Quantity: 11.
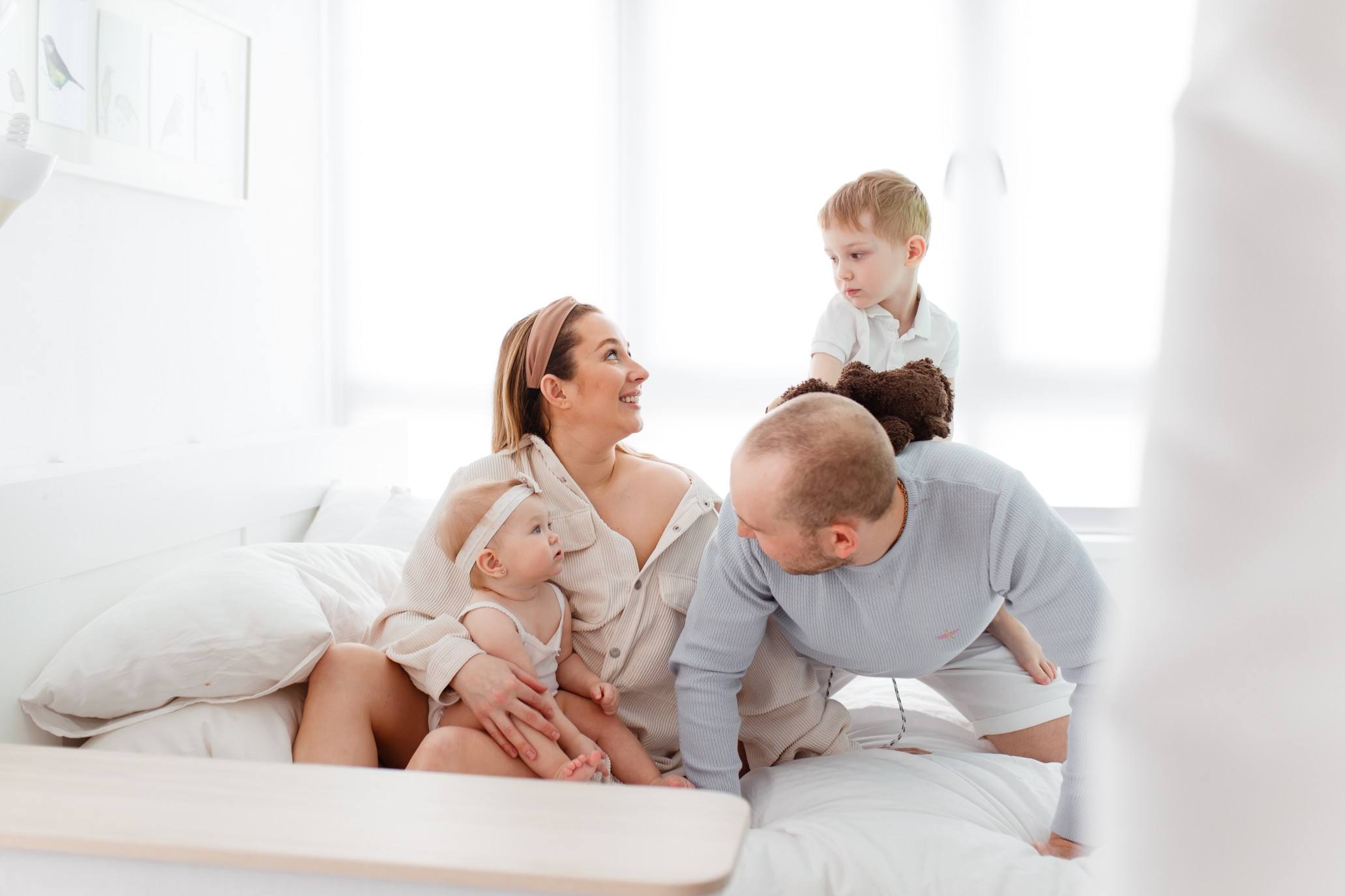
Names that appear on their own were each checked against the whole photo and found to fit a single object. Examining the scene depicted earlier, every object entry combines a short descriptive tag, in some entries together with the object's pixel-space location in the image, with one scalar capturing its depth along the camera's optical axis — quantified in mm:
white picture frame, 1835
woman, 1353
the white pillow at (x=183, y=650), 1320
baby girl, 1432
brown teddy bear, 1400
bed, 783
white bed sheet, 1098
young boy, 1896
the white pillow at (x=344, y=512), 2131
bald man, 1213
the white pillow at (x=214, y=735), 1280
